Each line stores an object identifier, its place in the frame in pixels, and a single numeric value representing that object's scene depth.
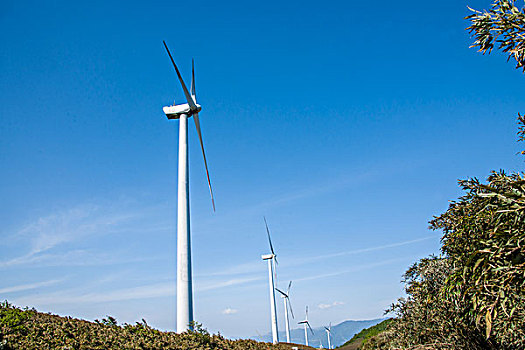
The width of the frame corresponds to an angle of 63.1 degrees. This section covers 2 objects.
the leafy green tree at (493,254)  10.00
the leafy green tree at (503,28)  11.48
